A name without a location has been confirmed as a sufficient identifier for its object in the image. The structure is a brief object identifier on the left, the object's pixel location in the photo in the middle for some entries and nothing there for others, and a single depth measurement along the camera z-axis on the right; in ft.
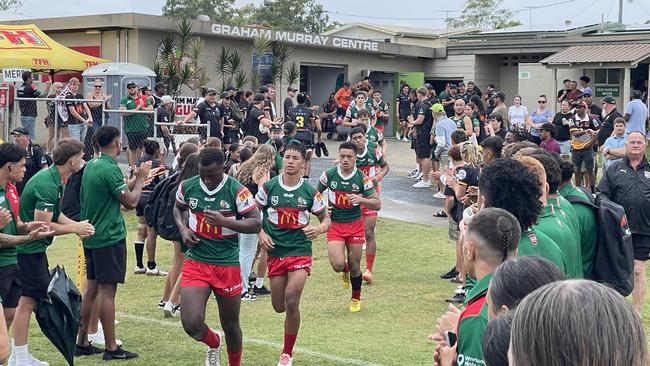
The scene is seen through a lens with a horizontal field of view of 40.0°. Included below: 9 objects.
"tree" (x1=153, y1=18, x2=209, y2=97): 89.35
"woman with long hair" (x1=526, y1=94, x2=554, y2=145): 69.00
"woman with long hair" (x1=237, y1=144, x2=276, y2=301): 33.94
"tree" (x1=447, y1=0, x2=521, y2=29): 284.61
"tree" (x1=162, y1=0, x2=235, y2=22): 262.67
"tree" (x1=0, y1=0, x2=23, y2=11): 276.14
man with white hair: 30.28
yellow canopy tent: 71.15
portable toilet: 79.36
